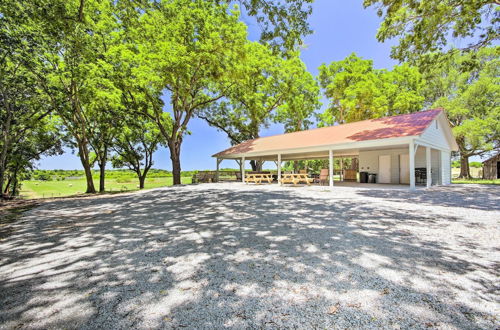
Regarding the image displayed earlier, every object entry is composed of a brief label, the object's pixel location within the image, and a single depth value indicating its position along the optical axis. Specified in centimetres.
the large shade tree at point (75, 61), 717
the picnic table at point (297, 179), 1319
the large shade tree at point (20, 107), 743
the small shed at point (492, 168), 2311
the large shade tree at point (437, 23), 895
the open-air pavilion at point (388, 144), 1089
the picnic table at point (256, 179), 1543
